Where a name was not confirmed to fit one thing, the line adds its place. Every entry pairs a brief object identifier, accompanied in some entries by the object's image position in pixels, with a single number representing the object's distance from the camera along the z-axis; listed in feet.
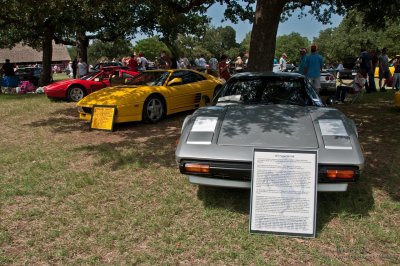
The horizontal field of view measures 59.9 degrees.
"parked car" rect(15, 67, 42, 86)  68.33
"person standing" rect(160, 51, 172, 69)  49.65
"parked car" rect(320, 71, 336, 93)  40.63
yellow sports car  23.18
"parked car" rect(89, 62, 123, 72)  106.65
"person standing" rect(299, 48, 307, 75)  30.35
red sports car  38.09
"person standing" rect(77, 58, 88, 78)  52.44
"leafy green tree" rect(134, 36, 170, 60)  344.49
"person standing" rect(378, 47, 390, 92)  42.88
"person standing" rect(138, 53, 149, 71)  64.37
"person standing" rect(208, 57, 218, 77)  70.39
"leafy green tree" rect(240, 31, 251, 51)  436.88
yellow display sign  22.54
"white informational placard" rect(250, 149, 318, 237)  9.43
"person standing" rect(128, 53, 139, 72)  49.14
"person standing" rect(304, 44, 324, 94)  29.59
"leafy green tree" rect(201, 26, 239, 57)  403.77
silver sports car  9.92
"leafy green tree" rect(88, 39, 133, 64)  281.54
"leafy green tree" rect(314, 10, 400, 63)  153.69
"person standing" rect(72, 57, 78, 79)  71.36
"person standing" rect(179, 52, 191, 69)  64.52
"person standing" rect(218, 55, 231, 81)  38.47
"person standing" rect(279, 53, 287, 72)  62.56
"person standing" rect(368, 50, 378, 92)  41.83
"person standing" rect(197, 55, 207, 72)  80.07
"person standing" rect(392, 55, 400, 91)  43.29
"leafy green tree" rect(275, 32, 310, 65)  323.57
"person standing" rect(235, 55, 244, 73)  55.26
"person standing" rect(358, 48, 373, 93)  37.92
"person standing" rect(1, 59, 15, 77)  53.78
